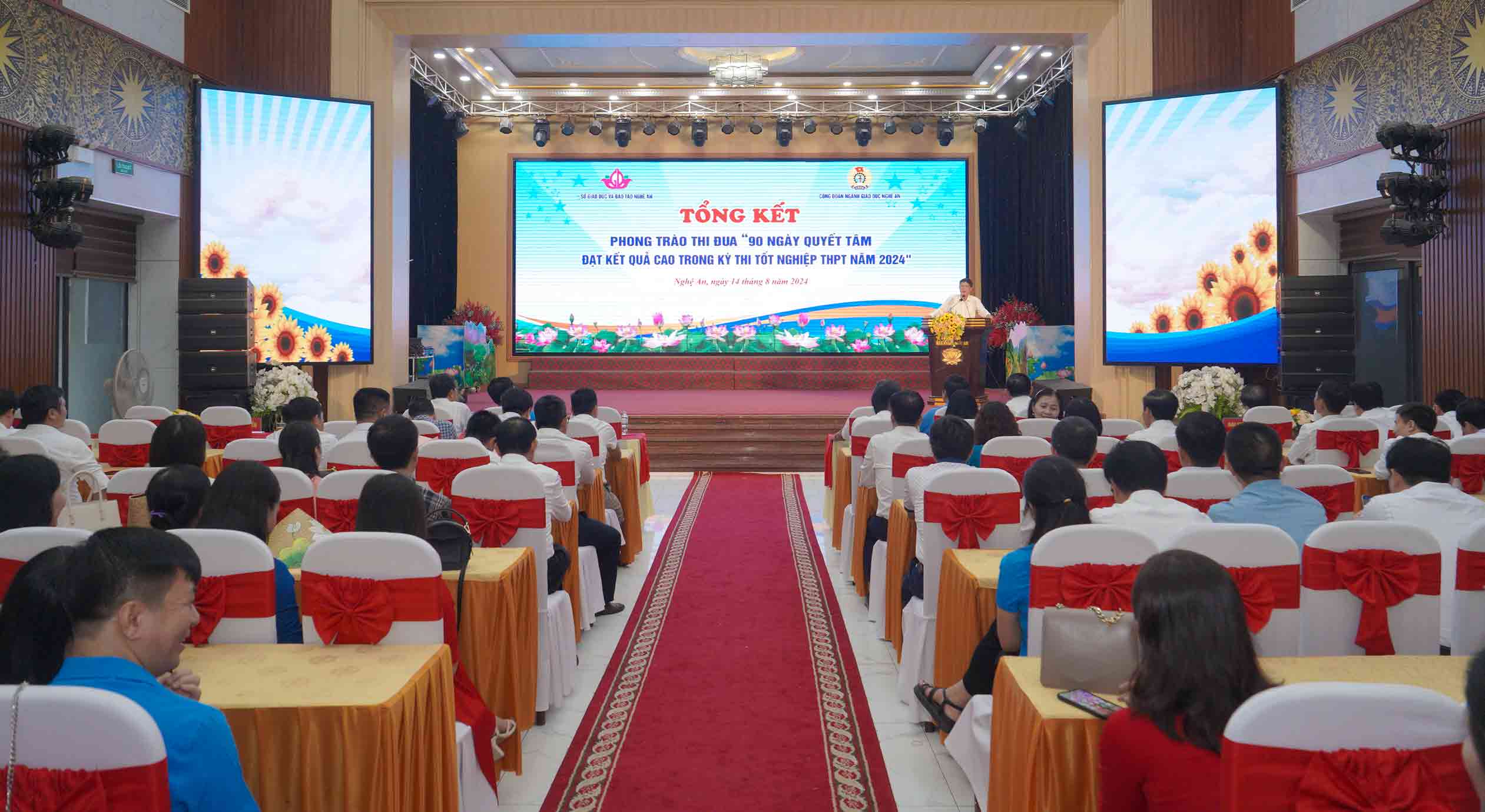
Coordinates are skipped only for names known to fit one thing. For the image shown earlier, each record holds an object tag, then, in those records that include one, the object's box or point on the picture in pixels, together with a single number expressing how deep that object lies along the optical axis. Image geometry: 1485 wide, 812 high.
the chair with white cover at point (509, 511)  3.72
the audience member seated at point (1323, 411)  5.71
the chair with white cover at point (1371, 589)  2.63
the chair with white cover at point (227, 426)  6.48
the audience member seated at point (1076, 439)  3.64
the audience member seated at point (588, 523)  5.22
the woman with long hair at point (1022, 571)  2.67
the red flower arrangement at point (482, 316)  15.45
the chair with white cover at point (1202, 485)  3.79
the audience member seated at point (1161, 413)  5.16
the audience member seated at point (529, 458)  4.21
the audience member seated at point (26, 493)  2.90
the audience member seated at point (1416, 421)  5.04
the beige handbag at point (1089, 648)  2.11
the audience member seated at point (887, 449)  4.80
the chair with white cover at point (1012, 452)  4.30
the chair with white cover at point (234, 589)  2.39
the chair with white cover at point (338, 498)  3.65
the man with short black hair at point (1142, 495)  2.82
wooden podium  10.84
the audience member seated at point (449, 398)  7.27
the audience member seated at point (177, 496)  2.93
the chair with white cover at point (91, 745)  1.28
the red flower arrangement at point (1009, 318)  14.34
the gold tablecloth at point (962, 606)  3.06
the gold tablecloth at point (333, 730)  2.05
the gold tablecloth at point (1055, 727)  2.03
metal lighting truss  15.09
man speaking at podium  10.90
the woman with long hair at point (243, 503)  2.74
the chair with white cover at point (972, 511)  3.54
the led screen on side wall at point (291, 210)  9.56
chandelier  12.84
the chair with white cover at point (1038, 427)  5.54
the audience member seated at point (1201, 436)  3.57
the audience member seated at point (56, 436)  4.52
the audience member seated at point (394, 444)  3.53
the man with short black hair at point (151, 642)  1.47
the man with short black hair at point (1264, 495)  3.12
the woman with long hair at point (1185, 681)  1.59
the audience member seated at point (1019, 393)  7.07
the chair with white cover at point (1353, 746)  1.28
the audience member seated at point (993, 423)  4.62
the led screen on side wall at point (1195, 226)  9.30
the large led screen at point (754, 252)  15.96
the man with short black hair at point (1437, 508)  3.10
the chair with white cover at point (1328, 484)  4.10
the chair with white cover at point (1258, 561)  2.43
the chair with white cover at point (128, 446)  5.61
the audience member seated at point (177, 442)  3.84
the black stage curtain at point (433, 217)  14.69
